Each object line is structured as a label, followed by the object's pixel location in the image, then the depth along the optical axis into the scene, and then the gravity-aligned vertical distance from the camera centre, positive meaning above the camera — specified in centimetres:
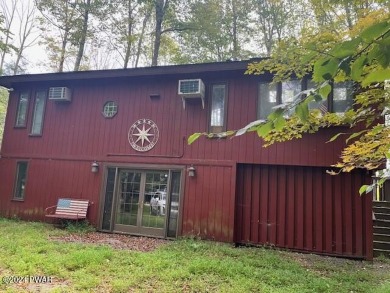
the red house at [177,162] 661 +66
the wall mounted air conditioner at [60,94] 866 +249
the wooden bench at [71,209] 784 -70
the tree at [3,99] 1817 +495
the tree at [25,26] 1745 +880
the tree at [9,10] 1714 +952
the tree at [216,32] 1367 +734
